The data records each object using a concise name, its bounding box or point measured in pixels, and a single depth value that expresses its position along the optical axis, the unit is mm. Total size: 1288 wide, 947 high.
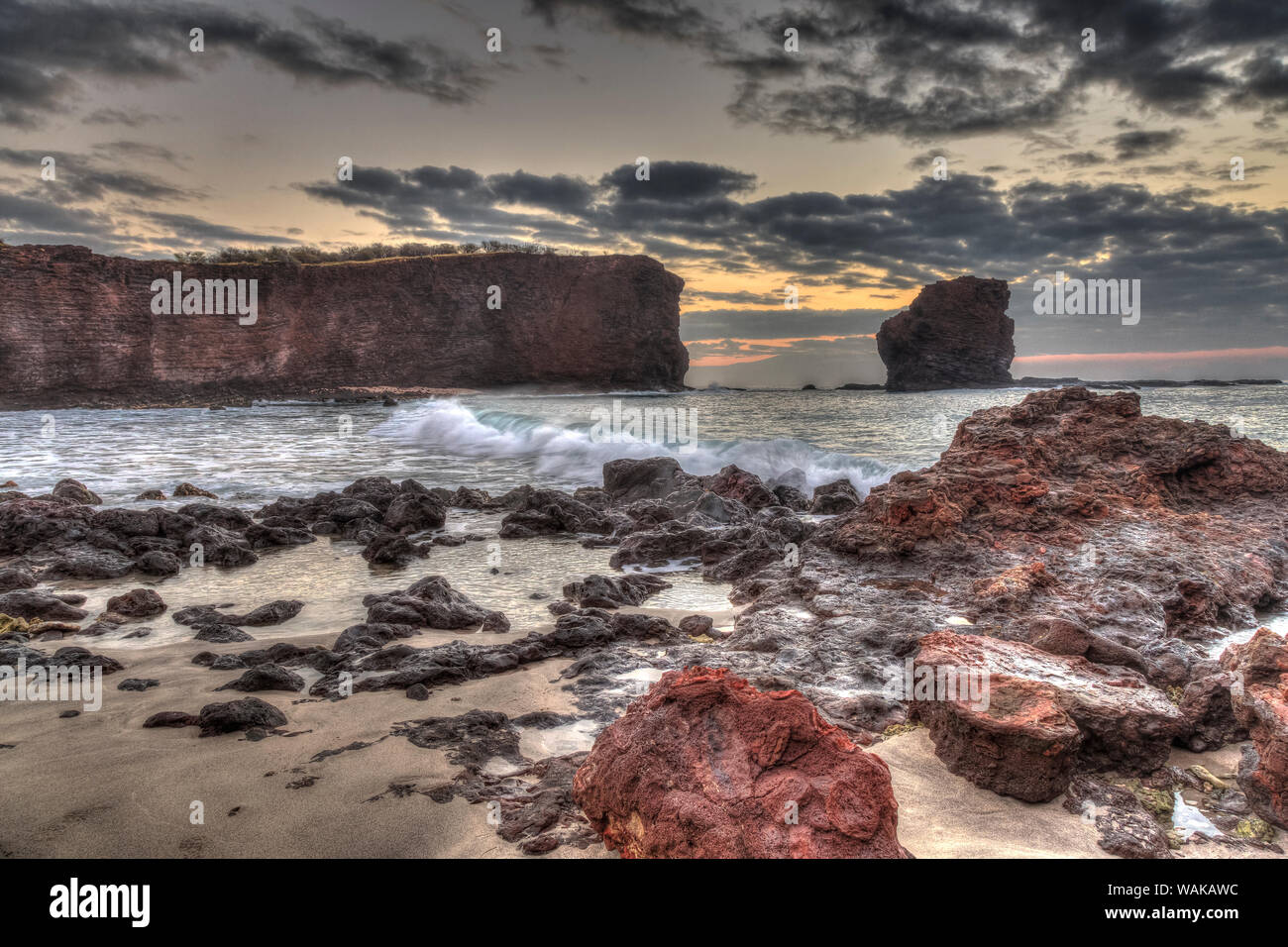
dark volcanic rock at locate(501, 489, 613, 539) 8250
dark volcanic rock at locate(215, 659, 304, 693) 3678
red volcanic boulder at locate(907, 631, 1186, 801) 2570
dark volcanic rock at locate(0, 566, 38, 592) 5742
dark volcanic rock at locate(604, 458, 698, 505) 10011
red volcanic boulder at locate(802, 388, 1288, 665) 4191
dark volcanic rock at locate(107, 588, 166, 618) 5090
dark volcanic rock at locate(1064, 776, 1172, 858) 2303
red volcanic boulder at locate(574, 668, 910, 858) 2014
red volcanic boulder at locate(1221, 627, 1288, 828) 2377
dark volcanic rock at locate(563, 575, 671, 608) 5316
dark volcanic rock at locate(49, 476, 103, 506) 9672
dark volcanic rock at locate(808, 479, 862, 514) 9211
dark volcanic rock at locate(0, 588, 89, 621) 4953
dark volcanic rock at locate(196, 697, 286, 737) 3154
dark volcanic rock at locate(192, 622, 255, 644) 4566
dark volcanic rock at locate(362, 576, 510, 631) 4742
